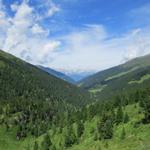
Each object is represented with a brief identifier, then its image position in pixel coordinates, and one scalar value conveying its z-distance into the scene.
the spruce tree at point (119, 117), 71.79
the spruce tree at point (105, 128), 62.42
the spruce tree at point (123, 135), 56.24
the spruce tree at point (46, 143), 77.17
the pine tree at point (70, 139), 73.60
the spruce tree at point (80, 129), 78.70
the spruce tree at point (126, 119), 69.23
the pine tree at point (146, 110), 61.39
